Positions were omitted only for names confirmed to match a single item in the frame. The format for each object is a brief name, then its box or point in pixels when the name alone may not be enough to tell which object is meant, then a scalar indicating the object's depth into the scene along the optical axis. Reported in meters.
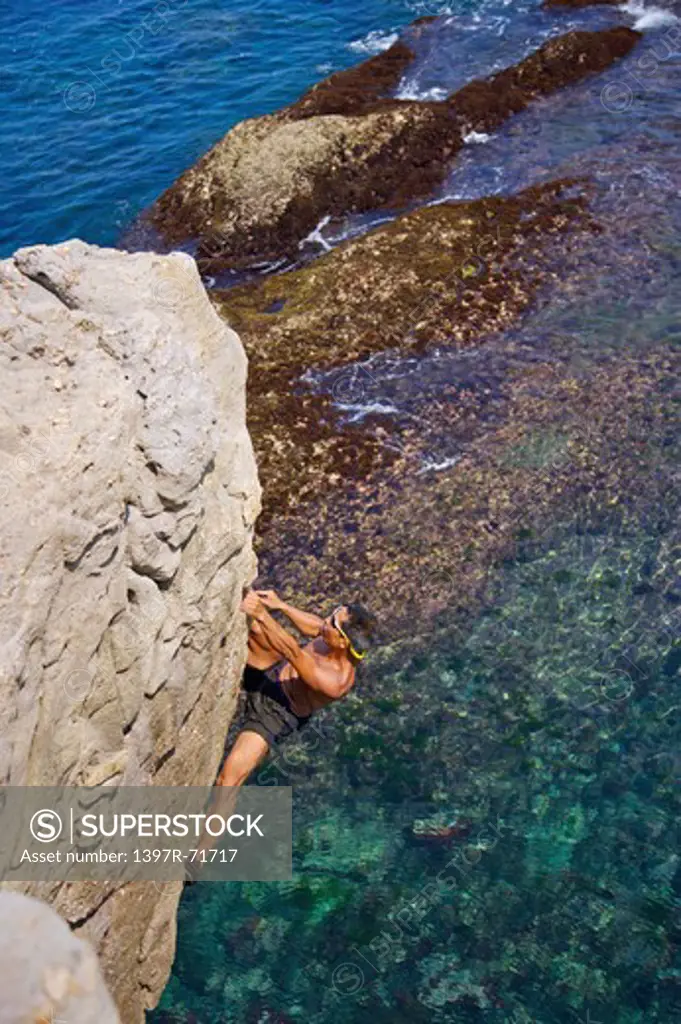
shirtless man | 14.91
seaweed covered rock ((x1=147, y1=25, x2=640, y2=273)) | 30.41
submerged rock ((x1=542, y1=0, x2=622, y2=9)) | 39.62
